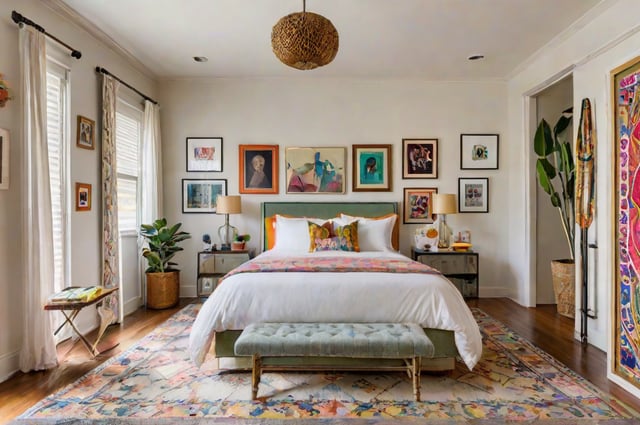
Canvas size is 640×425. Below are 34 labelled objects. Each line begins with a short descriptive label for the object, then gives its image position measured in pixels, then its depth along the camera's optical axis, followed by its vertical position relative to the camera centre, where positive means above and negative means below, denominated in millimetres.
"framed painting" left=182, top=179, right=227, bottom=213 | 5129 +168
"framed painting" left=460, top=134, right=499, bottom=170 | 5090 +788
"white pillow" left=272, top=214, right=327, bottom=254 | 4375 -302
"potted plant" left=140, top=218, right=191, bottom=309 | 4441 -609
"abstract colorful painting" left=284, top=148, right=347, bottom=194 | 5090 +533
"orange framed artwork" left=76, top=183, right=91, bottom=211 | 3441 +136
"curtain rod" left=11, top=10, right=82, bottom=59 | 2697 +1404
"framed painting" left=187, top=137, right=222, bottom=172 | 5109 +766
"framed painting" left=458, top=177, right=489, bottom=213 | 5102 +191
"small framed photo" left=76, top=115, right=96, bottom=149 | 3477 +744
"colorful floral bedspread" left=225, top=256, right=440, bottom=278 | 2881 -454
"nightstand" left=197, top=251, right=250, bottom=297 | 4719 -691
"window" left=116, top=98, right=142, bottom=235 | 4289 +579
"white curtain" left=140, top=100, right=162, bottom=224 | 4703 +535
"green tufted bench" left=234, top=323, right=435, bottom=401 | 2244 -818
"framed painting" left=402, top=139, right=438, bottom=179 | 5094 +725
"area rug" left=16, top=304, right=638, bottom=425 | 2141 -1177
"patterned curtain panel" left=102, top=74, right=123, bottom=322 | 3742 +113
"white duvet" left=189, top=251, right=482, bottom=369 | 2580 -668
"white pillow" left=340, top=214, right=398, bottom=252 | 4434 -298
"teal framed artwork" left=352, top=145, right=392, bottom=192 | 5094 +633
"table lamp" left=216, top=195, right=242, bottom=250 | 4739 -13
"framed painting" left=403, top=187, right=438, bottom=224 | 5109 +47
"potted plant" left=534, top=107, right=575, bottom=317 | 4062 +276
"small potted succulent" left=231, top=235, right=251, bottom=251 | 4789 -420
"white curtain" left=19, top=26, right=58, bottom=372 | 2713 -18
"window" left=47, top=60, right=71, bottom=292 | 3154 +457
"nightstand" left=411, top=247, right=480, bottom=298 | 4723 -730
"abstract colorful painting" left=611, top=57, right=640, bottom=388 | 2393 -94
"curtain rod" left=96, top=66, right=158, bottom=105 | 3777 +1425
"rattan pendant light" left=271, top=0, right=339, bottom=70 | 2340 +1081
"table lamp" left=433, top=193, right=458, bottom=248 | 4750 -22
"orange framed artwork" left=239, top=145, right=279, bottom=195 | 5094 +607
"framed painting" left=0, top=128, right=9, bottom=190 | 2582 +367
